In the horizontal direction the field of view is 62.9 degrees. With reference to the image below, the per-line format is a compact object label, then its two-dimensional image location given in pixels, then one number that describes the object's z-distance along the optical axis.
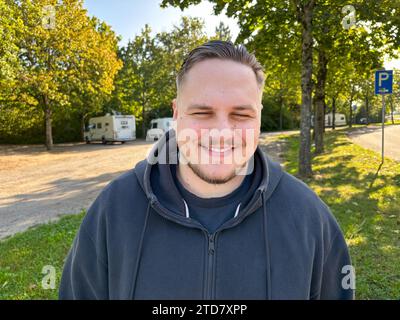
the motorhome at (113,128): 29.92
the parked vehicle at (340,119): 62.16
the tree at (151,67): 36.28
